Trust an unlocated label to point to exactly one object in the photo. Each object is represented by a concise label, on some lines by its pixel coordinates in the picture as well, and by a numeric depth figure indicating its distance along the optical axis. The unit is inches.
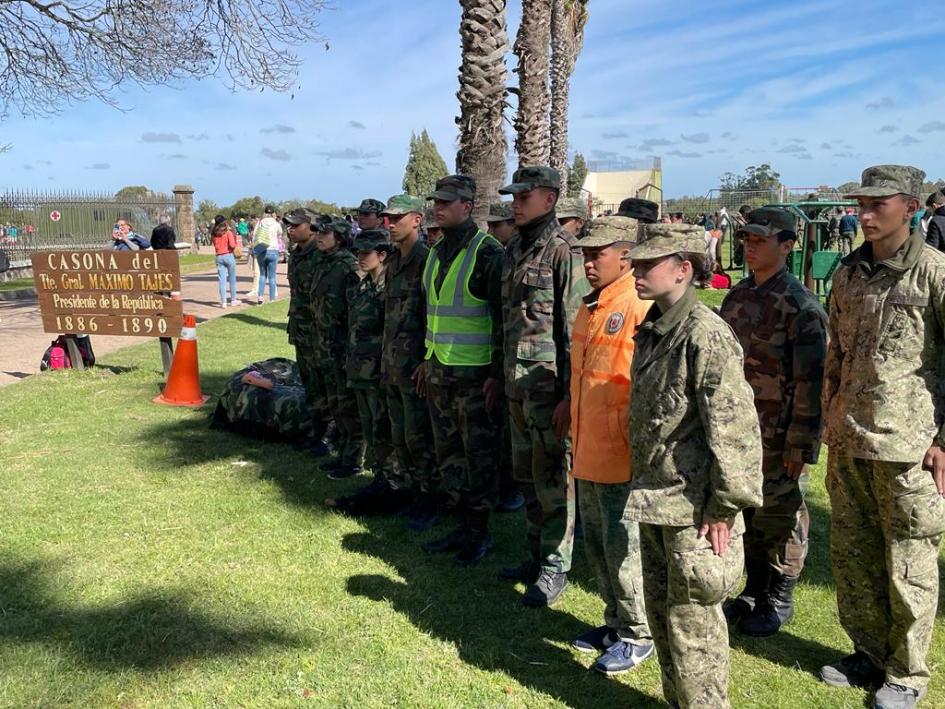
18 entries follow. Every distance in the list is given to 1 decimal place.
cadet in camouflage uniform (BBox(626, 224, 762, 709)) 104.9
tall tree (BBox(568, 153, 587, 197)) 2445.3
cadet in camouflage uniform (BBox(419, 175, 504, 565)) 182.5
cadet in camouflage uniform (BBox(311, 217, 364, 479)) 255.3
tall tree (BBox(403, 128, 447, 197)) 3196.4
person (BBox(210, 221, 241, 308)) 616.1
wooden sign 386.6
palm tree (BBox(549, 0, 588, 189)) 880.9
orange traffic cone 348.2
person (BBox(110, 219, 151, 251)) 509.7
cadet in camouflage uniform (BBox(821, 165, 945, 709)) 120.1
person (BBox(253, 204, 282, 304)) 636.7
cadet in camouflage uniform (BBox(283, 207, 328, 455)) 273.9
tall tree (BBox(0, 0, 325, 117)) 542.7
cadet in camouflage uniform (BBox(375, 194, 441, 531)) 205.5
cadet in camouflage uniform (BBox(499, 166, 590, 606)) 160.1
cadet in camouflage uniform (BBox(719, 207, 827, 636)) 142.0
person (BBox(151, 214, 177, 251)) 544.7
